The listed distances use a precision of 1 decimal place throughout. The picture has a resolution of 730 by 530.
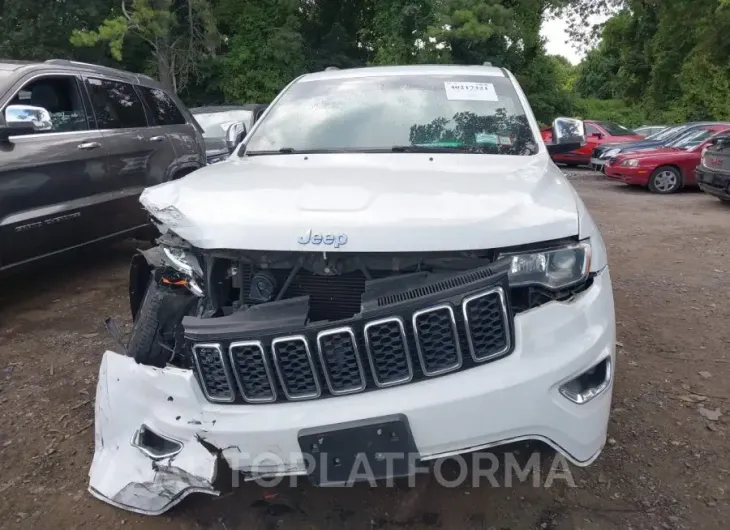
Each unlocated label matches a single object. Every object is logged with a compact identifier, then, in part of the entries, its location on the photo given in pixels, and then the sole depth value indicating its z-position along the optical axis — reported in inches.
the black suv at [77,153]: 163.9
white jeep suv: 76.8
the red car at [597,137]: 650.8
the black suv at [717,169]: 366.3
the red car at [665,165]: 469.4
